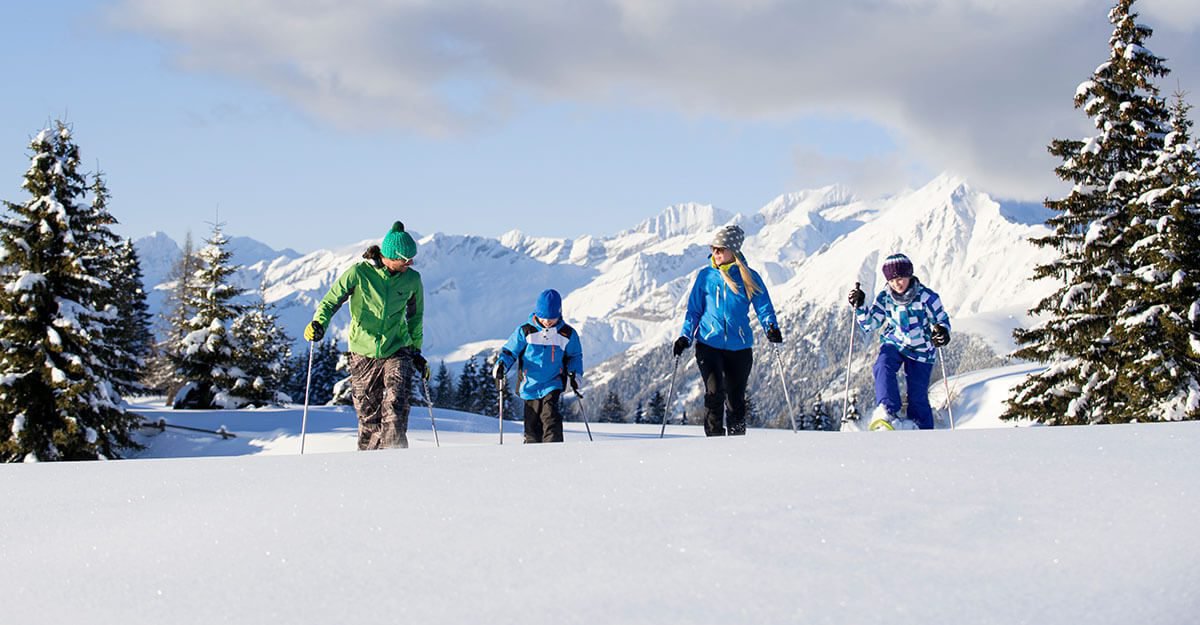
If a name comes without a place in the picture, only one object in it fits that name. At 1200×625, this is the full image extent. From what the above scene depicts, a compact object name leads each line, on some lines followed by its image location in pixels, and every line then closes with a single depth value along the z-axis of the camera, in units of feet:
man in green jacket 30.81
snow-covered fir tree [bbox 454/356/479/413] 202.79
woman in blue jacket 32.32
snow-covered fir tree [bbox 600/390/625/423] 232.53
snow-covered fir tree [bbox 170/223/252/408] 102.42
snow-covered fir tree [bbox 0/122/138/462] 64.34
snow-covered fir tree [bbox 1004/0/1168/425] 62.90
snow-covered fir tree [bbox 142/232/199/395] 131.76
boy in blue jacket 32.65
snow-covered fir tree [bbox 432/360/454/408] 225.76
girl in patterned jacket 29.71
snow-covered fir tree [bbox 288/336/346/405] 176.76
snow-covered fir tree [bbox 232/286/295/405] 103.91
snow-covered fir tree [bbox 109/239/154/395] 111.14
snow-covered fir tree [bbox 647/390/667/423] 227.20
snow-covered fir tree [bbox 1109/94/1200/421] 57.88
